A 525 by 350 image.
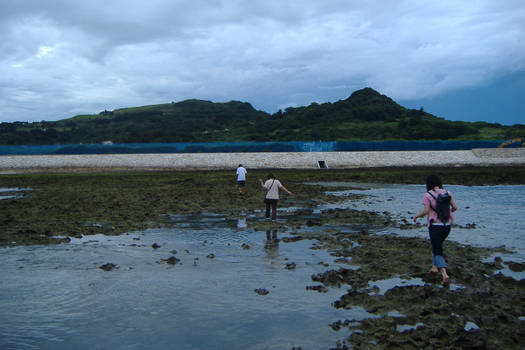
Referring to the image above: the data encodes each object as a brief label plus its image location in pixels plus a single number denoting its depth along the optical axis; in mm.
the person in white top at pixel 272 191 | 15203
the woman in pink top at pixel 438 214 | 8133
